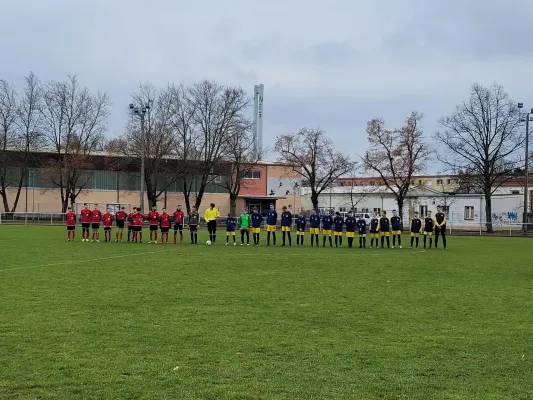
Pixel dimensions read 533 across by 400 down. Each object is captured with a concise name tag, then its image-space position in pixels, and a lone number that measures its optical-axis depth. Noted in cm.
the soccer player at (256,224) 2812
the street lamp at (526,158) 4703
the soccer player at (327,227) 2872
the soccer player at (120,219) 2888
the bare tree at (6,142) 5966
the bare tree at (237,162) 6206
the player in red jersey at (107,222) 3008
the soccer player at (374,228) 2844
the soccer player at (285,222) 2792
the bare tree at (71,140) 5984
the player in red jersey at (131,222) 2812
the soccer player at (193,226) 2808
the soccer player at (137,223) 2798
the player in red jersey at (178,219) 2827
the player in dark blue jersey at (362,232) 2839
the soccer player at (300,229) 2818
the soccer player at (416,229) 2866
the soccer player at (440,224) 2775
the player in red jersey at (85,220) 2864
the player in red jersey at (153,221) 2809
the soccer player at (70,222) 2867
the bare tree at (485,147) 5169
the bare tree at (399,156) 5541
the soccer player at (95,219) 2831
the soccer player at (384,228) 2805
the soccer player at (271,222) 2821
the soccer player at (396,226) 2802
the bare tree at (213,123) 6191
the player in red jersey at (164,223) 2800
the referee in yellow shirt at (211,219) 2812
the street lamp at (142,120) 4416
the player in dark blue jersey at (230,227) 2847
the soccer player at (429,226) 2845
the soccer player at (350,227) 2838
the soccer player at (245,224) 2808
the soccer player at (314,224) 2833
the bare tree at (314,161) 6284
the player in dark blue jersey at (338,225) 2817
